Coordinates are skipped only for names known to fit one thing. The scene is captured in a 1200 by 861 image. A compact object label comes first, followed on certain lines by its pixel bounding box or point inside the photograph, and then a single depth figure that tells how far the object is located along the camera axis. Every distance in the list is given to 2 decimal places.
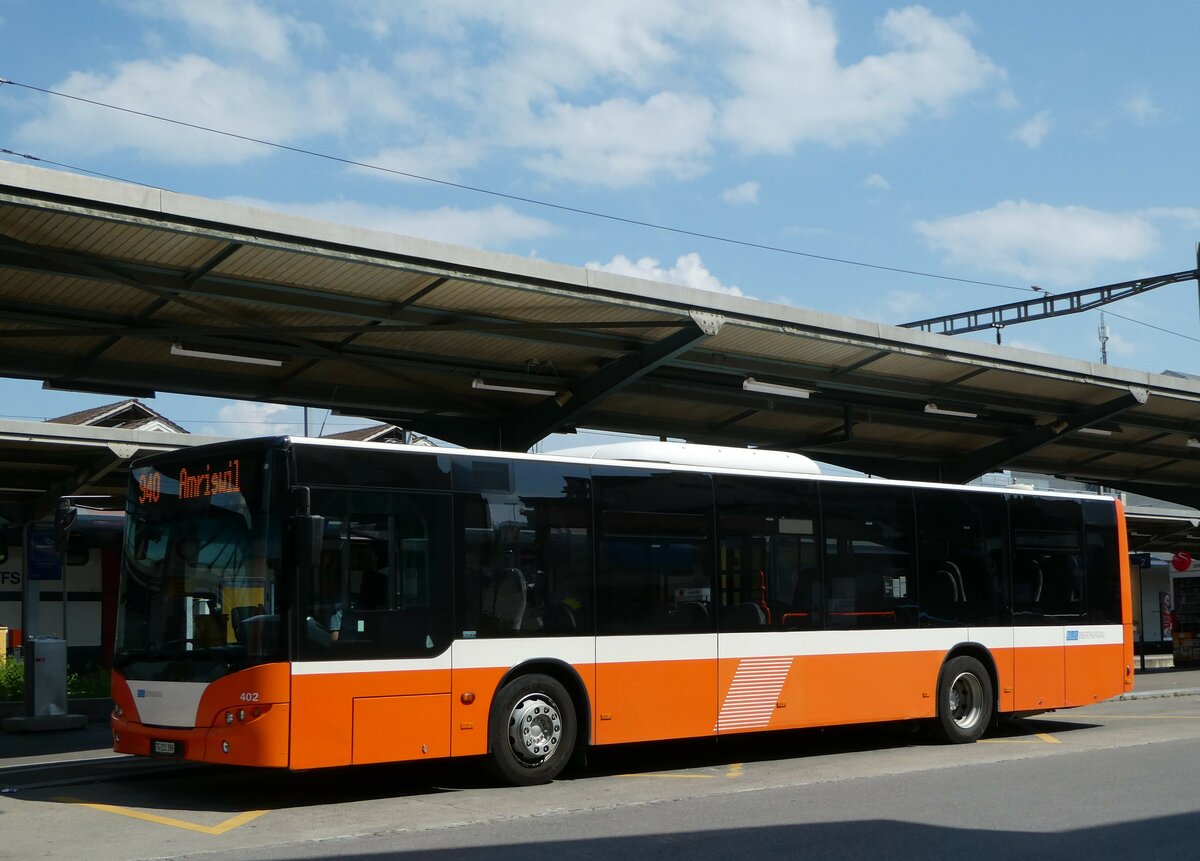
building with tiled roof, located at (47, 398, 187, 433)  43.62
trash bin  17.17
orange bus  10.52
